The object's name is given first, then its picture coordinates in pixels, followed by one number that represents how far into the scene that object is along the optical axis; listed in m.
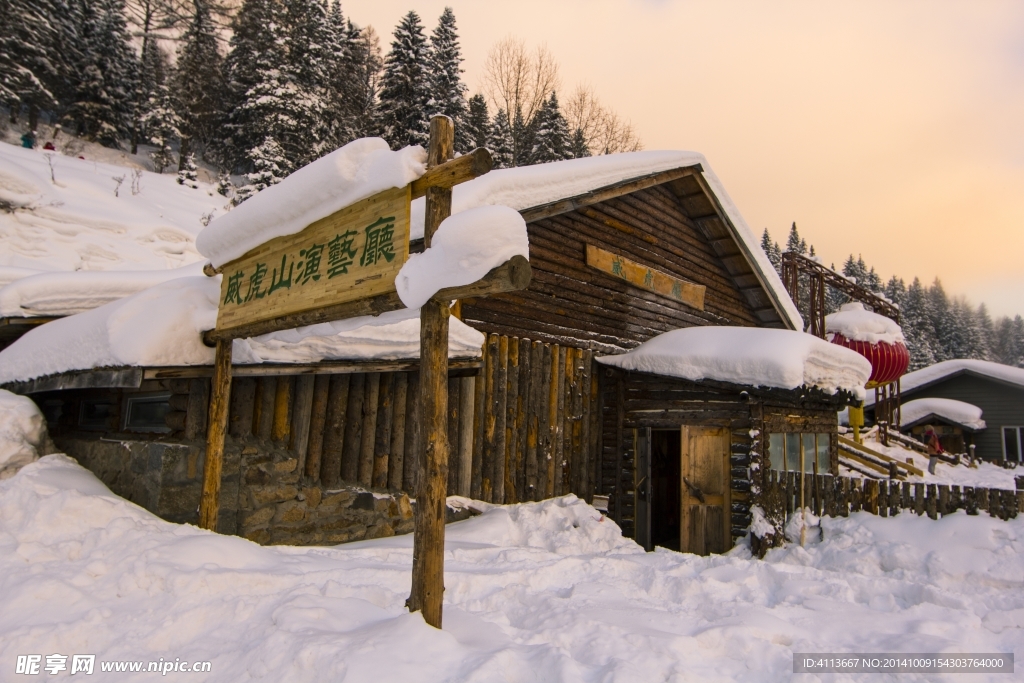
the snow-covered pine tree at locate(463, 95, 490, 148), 35.44
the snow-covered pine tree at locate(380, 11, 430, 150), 30.45
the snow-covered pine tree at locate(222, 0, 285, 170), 31.64
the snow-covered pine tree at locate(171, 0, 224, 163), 40.03
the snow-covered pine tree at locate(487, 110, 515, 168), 27.34
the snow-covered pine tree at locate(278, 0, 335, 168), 30.58
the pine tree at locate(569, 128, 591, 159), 31.10
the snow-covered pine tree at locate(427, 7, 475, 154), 32.50
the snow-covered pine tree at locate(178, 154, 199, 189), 32.23
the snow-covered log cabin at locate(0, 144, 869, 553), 5.95
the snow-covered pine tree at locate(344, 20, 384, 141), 36.03
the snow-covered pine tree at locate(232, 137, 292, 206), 27.19
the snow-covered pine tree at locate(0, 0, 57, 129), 30.23
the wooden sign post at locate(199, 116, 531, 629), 3.74
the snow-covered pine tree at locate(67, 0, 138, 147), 35.81
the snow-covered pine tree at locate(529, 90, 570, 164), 29.86
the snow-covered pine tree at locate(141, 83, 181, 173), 35.47
